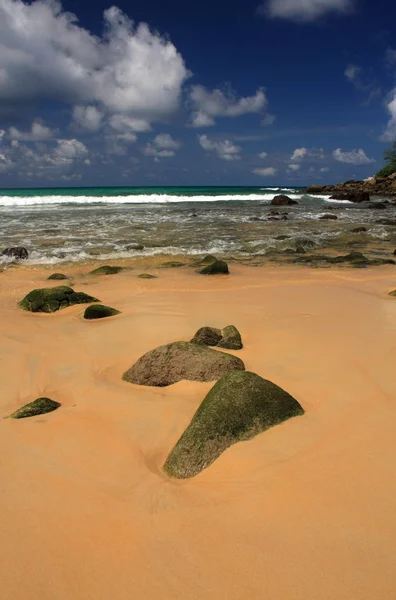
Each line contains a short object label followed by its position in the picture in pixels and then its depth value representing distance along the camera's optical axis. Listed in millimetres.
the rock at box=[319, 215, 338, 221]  21531
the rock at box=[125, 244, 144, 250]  12258
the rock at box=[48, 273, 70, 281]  8625
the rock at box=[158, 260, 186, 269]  9586
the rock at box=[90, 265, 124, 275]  8930
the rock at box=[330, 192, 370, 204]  36969
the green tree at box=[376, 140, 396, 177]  63688
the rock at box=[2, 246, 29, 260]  10977
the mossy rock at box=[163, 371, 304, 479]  2611
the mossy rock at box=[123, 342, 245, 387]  3695
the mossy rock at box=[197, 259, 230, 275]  8555
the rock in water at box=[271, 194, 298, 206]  33812
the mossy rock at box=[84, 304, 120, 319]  5758
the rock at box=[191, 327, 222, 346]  4555
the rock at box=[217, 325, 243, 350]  4480
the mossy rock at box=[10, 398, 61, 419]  3197
